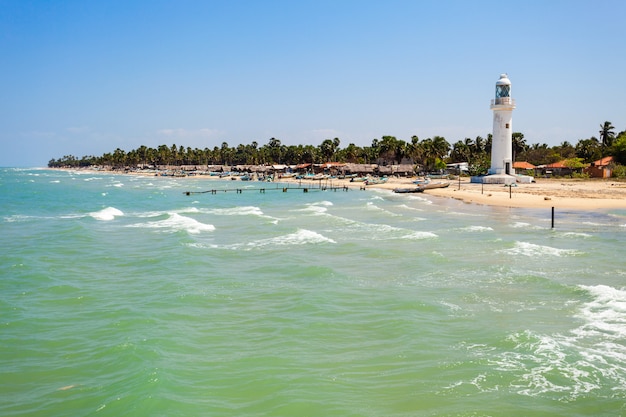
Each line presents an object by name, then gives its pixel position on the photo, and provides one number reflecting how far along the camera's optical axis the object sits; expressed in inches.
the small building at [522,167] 3312.7
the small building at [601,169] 2881.4
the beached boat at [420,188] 2652.6
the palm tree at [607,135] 3521.2
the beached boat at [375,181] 3431.1
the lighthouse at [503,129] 2645.2
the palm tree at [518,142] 3673.7
